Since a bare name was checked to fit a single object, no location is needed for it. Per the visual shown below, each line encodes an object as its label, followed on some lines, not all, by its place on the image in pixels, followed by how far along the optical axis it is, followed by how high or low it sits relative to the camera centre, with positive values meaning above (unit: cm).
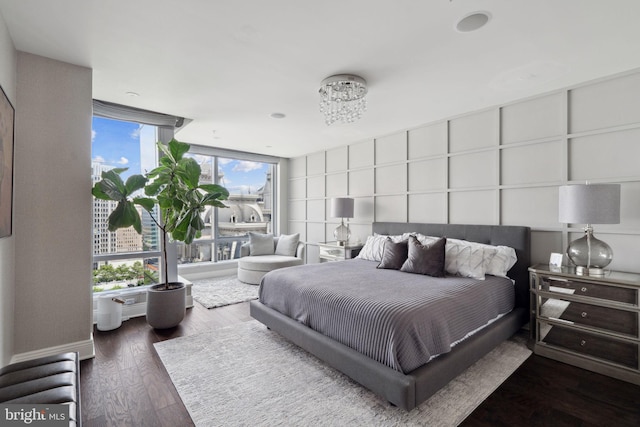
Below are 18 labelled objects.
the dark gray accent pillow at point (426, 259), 303 -50
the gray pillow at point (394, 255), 338 -51
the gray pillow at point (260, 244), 566 -64
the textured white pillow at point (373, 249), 393 -51
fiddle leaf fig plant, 327 +19
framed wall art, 182 +31
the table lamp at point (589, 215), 238 -3
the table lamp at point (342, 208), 480 +5
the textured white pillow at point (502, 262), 298 -52
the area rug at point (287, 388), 187 -129
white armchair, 511 -86
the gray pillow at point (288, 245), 569 -65
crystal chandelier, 273 +112
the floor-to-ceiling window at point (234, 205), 591 +14
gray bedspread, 194 -75
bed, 186 -103
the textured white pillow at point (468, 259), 294 -49
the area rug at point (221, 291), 422 -127
